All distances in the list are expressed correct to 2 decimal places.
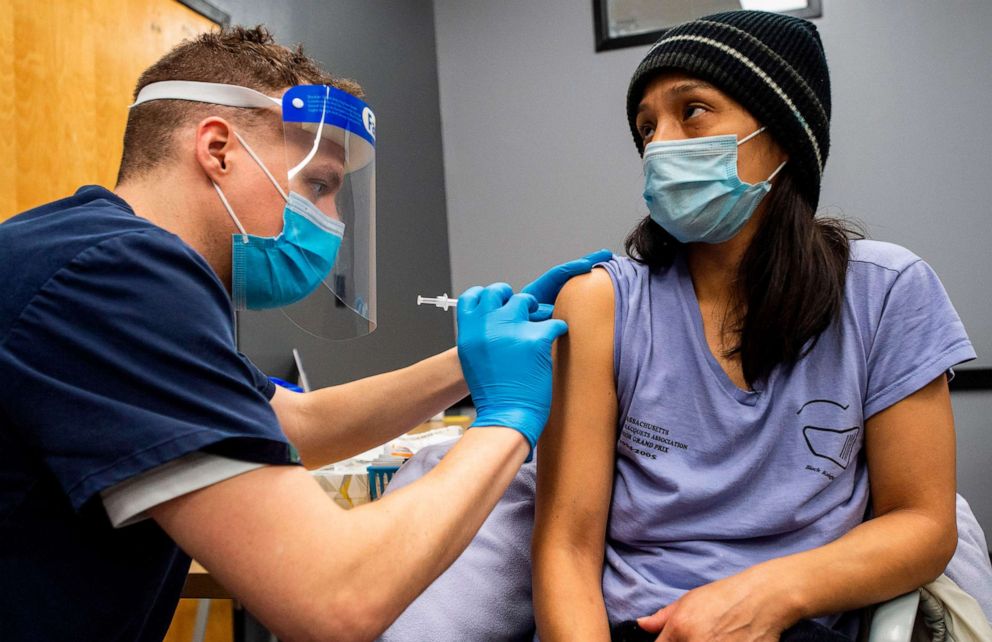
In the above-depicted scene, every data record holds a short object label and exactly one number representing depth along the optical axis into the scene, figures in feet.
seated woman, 3.72
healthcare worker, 2.74
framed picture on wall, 13.67
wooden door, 6.20
